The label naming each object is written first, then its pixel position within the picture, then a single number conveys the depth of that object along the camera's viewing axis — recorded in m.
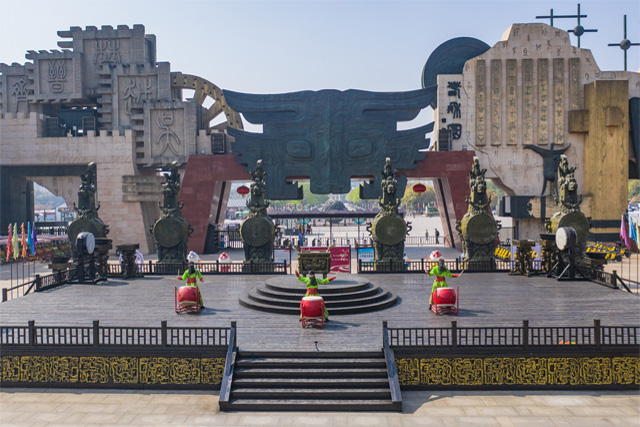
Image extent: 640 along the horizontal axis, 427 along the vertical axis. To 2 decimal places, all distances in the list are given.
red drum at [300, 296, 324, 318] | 15.41
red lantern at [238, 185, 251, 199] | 39.27
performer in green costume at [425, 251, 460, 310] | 17.23
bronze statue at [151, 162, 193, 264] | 27.53
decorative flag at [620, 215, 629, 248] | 25.84
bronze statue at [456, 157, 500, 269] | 26.75
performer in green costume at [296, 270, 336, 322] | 15.82
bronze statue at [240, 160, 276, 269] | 27.77
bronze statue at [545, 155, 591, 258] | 25.44
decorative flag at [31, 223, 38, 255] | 28.04
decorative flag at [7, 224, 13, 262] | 31.18
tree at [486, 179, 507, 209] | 107.04
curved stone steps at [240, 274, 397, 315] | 17.44
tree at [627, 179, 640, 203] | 99.91
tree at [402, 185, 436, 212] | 111.00
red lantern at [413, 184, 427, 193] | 36.16
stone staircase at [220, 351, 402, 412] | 11.82
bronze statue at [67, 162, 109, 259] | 27.03
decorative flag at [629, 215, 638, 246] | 30.22
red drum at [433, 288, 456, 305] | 16.78
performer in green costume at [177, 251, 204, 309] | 17.39
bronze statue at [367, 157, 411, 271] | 26.75
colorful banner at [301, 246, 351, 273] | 24.03
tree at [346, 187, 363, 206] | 140.25
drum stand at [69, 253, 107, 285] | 23.61
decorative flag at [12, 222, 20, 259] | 29.86
